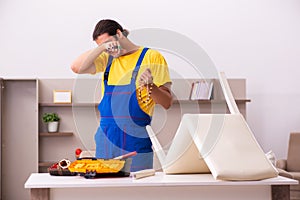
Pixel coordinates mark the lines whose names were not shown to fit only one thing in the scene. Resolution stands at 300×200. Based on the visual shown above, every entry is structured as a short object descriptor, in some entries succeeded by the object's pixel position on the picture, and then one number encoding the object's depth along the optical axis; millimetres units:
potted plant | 6164
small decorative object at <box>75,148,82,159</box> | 6047
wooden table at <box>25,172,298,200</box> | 2033
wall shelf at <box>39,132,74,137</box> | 6145
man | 2447
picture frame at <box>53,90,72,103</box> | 6207
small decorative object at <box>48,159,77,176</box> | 2225
